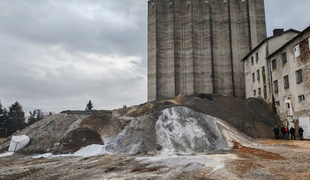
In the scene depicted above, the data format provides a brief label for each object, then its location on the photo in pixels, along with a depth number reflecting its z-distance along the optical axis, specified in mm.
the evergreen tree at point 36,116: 69000
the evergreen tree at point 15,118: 54969
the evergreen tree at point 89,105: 74656
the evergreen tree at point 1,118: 52969
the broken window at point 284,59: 22175
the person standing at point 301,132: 18559
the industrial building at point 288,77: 19031
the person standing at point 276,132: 19552
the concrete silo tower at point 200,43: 42406
